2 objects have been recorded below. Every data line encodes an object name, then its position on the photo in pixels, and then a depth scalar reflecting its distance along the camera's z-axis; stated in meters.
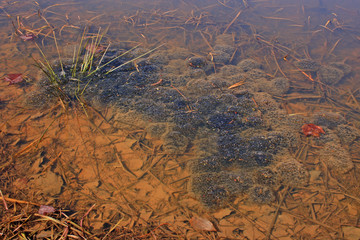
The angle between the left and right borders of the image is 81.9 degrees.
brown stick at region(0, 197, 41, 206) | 1.60
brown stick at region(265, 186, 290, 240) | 1.63
